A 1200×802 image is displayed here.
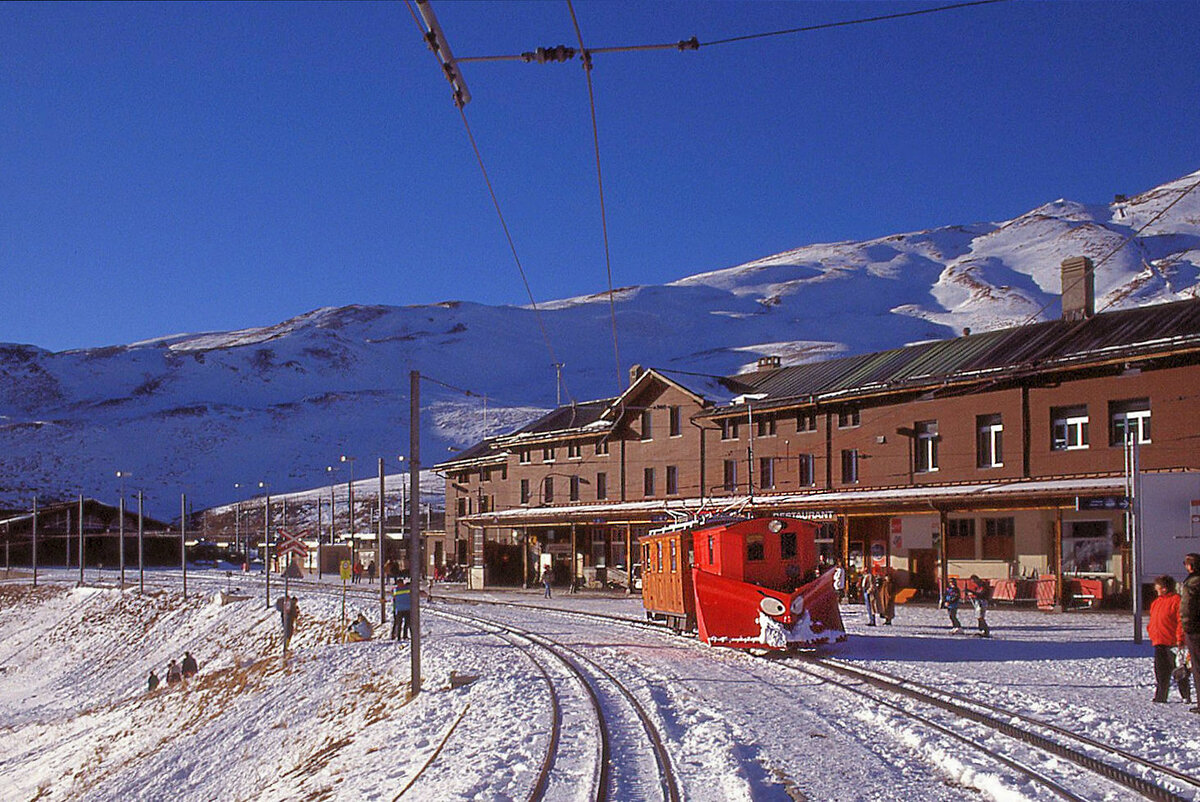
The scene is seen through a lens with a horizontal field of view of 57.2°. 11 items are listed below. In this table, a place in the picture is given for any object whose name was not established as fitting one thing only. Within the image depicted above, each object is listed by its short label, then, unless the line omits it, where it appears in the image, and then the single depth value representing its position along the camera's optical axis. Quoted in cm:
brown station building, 3419
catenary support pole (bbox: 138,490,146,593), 5960
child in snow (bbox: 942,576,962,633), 2692
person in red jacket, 1500
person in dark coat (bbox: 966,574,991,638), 2542
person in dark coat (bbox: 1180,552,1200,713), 1364
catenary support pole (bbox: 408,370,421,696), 2036
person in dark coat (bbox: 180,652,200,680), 3728
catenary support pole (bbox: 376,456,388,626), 3503
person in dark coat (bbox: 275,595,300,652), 3281
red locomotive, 2145
